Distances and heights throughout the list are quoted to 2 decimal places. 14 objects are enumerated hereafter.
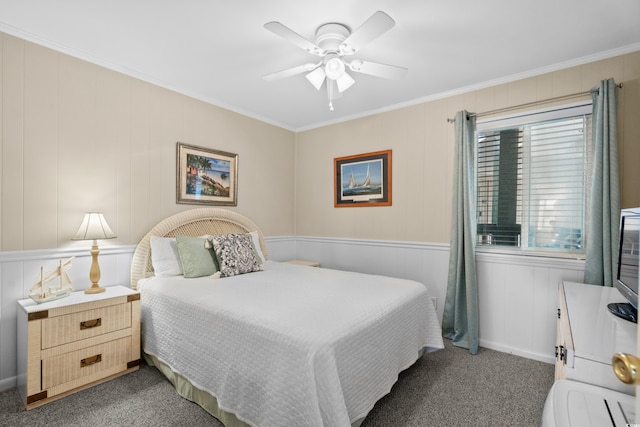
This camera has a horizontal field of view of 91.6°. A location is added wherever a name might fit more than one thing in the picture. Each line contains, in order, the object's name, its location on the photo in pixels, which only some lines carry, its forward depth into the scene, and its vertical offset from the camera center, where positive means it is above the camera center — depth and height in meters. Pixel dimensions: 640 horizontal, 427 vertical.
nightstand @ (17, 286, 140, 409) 1.98 -0.89
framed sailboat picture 3.71 +0.44
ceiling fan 1.81 +1.08
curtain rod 2.56 +1.00
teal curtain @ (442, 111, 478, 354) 2.93 -0.27
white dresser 1.11 -0.50
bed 1.45 -0.71
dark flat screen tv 1.51 -0.27
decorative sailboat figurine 2.14 -0.53
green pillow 2.74 -0.39
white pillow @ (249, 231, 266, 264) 3.31 -0.35
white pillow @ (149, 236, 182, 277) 2.75 -0.40
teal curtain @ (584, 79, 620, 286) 2.29 +0.14
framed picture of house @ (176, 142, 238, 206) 3.25 +0.42
